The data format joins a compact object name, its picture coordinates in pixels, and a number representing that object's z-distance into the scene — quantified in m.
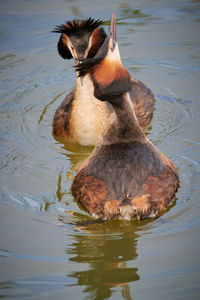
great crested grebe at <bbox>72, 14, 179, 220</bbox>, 10.09
